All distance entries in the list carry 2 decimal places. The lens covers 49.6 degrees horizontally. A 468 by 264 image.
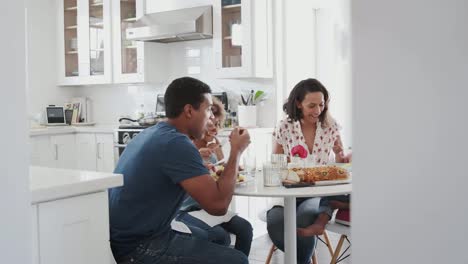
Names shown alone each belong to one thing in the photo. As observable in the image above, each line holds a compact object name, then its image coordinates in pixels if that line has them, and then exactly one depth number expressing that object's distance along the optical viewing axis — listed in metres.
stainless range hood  4.29
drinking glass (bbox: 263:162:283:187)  2.29
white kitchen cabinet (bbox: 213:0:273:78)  4.14
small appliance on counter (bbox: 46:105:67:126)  5.48
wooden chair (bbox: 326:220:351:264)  2.65
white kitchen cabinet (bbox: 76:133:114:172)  4.91
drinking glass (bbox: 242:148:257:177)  2.66
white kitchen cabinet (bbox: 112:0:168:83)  4.85
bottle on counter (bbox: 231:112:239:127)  4.45
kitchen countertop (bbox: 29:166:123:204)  1.49
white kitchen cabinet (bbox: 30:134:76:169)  4.89
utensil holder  4.30
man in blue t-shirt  1.96
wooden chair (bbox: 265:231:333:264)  2.96
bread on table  2.30
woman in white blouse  3.16
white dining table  2.08
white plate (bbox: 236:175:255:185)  2.30
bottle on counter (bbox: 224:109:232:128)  4.46
